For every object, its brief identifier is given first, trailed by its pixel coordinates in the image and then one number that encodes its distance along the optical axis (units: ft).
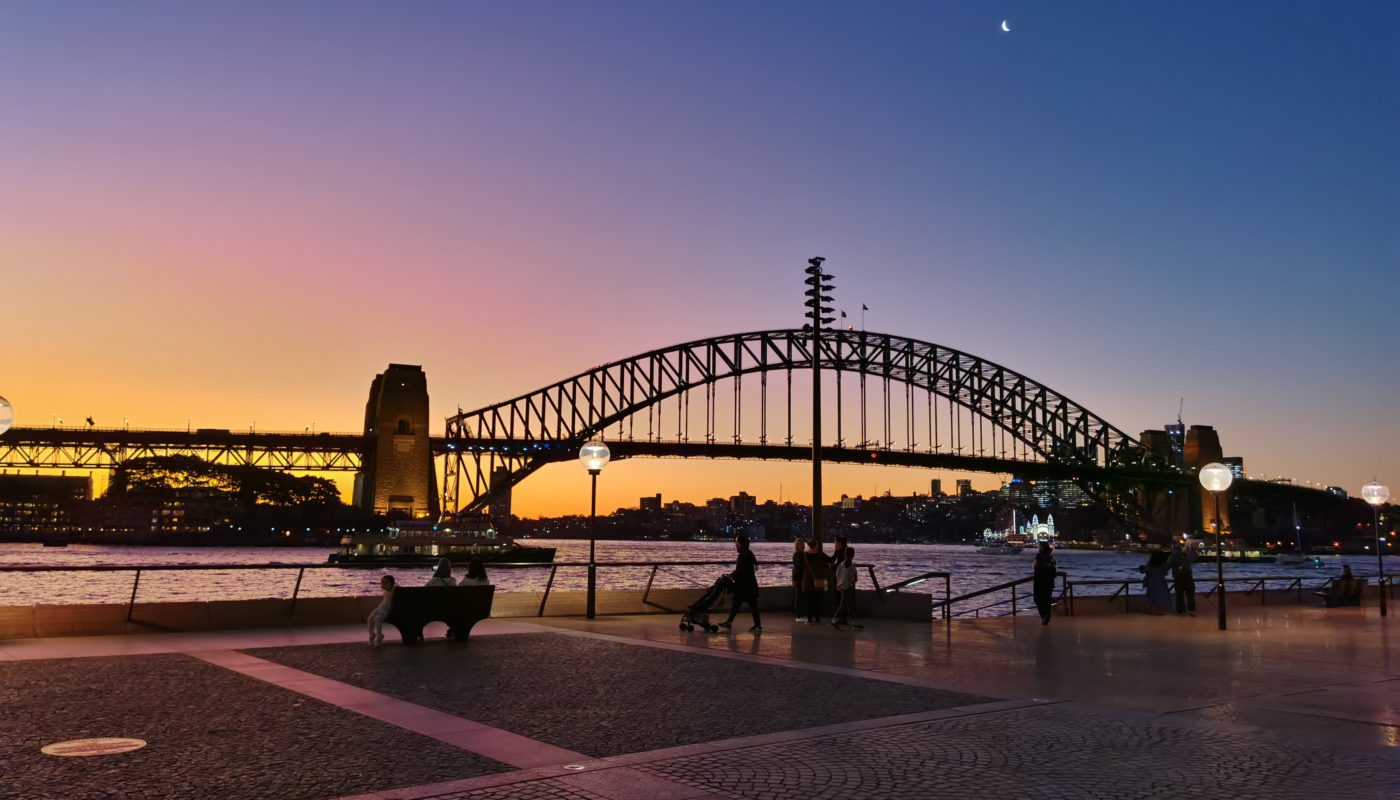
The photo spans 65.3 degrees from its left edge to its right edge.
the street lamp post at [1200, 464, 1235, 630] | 76.59
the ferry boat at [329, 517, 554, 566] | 282.36
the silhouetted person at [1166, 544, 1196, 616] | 82.07
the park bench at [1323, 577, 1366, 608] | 96.07
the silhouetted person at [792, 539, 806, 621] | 67.82
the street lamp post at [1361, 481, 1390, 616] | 95.20
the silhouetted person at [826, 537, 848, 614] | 68.71
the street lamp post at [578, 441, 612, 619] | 76.07
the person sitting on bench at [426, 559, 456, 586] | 55.92
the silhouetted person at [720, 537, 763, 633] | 63.36
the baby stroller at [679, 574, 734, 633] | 62.85
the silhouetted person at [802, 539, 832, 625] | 67.46
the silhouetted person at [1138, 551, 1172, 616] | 84.58
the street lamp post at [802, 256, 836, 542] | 80.18
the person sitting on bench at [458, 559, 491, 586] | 56.18
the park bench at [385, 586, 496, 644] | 51.88
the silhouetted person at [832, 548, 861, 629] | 66.03
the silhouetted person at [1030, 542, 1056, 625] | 70.13
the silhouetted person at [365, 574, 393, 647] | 50.42
